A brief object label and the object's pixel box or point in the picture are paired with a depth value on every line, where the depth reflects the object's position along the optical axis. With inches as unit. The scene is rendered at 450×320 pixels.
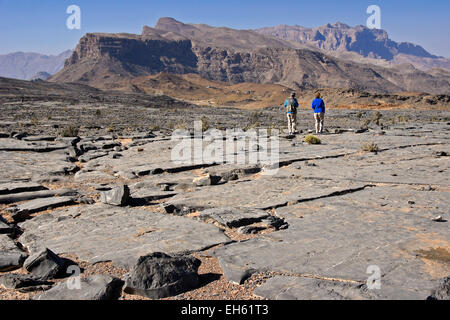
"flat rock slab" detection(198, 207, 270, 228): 199.5
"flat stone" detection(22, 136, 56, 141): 567.7
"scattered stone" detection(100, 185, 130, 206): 240.1
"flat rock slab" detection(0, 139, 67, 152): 468.4
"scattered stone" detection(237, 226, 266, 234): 188.9
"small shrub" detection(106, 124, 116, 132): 726.0
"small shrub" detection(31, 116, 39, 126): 814.7
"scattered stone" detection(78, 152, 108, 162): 427.4
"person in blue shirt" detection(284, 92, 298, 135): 543.5
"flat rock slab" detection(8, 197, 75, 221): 226.5
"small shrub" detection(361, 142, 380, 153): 419.5
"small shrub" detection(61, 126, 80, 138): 629.9
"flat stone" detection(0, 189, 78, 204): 260.8
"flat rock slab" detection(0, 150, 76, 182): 329.7
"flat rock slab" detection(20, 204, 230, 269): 168.2
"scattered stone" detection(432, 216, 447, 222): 190.9
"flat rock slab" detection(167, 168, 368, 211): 237.0
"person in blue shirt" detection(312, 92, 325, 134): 552.7
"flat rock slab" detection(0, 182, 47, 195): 275.4
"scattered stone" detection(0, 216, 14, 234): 192.9
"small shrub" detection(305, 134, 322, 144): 479.8
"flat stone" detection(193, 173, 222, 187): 289.6
